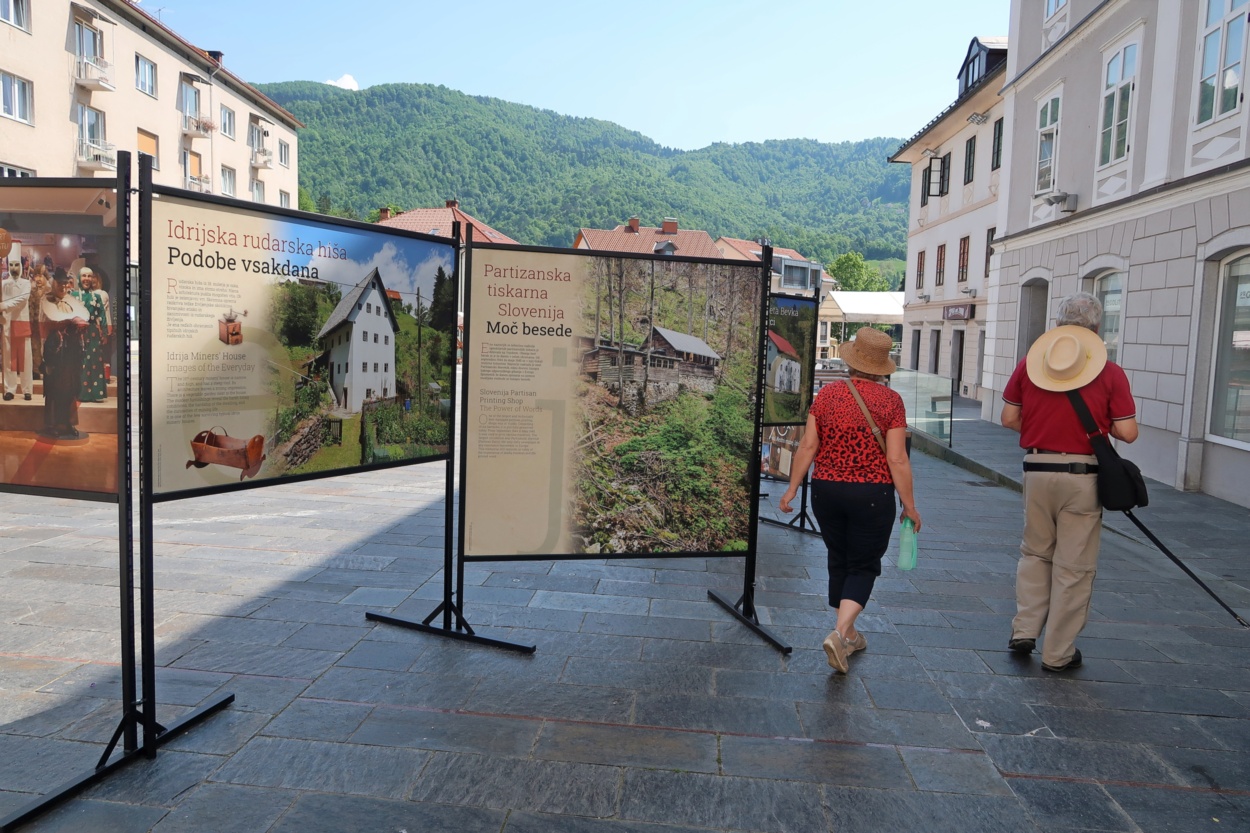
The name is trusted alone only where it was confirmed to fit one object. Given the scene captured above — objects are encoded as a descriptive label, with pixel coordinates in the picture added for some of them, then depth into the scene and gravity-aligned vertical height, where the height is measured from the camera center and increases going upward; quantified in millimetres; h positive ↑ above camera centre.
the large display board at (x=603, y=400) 4547 -258
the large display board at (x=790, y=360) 7852 -9
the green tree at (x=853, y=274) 101688 +9941
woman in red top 4562 -594
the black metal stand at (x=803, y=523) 8070 -1523
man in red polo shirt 4703 -552
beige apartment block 27219 +8630
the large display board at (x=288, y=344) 3434 -22
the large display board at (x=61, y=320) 3195 +34
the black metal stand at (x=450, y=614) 4773 -1485
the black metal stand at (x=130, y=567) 3162 -891
